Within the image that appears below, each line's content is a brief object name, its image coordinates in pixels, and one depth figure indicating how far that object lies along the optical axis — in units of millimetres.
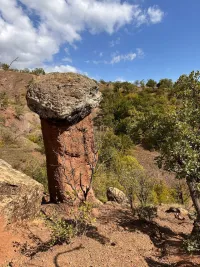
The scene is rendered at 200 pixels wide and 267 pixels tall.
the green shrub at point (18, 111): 27051
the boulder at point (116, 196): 9972
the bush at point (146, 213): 7770
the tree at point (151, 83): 48969
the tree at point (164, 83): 44840
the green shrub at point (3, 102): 27502
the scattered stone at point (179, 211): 9091
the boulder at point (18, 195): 6228
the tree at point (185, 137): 4989
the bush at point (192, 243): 5333
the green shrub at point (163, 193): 14467
